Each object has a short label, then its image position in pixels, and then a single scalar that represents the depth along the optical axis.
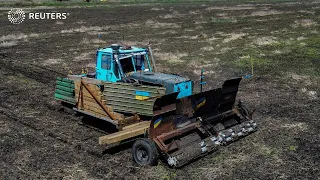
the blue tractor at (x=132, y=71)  11.72
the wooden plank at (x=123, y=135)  9.97
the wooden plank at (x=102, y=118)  11.73
